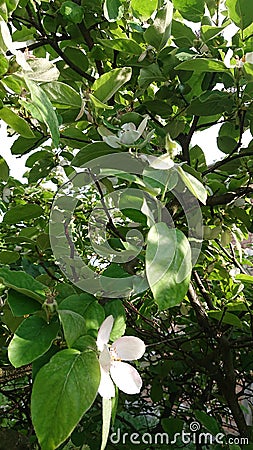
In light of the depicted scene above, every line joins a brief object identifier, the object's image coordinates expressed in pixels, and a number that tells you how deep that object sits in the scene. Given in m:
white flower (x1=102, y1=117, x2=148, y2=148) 0.62
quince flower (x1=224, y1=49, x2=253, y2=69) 0.72
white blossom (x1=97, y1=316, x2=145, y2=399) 0.48
